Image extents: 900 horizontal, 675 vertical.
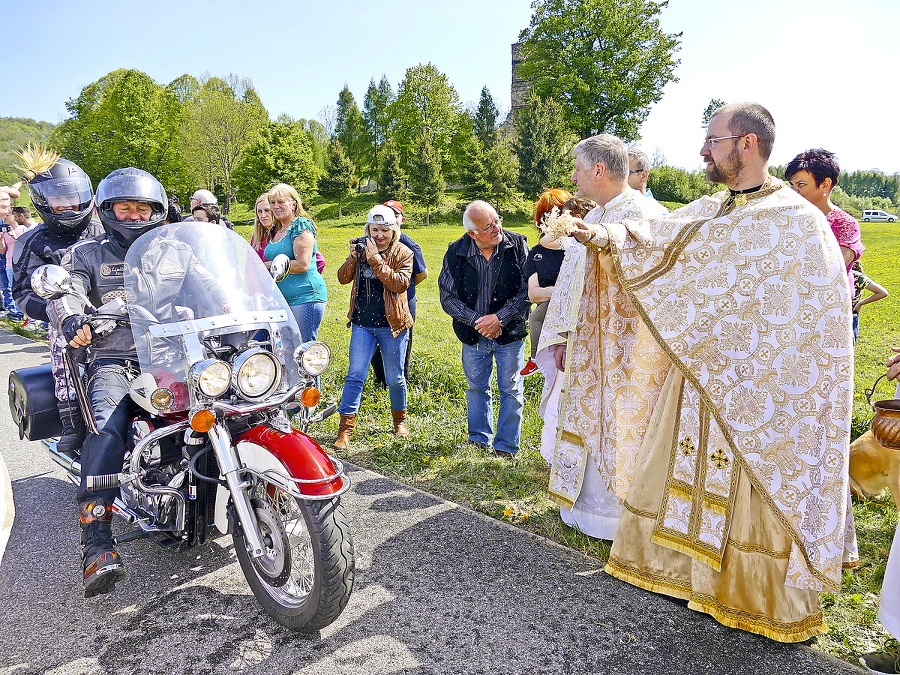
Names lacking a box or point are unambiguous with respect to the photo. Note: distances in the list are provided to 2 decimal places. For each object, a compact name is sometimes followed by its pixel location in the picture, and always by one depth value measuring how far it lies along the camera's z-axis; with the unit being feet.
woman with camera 17.75
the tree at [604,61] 147.23
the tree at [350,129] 215.51
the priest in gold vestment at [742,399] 9.28
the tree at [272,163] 140.15
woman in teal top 19.12
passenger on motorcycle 13.15
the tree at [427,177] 137.08
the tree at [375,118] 215.51
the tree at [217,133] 134.41
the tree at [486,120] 156.76
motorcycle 9.28
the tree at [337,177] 161.07
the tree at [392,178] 146.51
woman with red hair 15.40
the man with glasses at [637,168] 16.57
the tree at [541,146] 141.49
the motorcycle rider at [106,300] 10.55
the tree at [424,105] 170.19
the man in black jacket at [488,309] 16.87
